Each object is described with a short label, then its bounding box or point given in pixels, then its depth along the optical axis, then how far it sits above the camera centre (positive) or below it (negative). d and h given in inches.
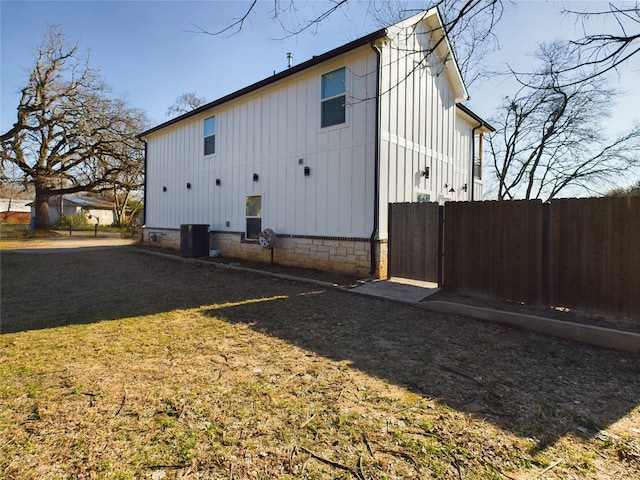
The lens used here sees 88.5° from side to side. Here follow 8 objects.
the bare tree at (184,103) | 1090.7 +426.5
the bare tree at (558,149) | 633.6 +181.7
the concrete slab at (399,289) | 231.9 -42.4
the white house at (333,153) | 295.2 +88.0
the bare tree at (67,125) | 773.3 +254.6
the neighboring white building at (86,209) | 1635.1 +110.8
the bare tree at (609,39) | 143.5 +88.8
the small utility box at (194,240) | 430.6 -11.4
